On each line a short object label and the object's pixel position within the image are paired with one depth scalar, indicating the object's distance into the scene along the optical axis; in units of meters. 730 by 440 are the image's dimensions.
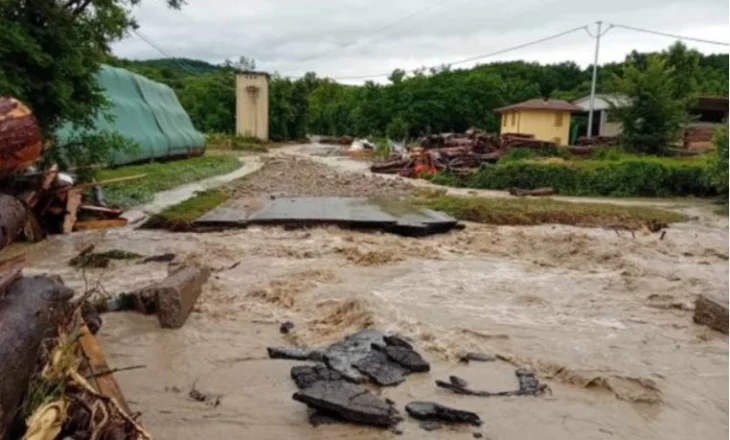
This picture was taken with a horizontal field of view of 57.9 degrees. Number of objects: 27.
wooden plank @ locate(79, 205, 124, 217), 11.65
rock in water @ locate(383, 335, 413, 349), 5.29
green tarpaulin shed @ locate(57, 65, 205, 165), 20.64
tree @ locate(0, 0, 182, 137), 9.60
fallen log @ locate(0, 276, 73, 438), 3.10
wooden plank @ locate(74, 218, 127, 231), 11.17
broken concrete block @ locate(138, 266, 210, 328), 5.88
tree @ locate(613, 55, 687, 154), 25.31
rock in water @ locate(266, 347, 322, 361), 5.11
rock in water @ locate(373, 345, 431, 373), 4.93
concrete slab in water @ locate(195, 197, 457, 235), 11.50
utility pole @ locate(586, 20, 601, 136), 32.77
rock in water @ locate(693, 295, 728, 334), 6.25
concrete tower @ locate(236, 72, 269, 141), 46.31
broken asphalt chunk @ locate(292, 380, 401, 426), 3.95
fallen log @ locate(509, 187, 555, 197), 19.41
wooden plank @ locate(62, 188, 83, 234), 10.73
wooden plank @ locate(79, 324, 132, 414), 3.64
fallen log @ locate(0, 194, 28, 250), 4.98
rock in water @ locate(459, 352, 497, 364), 5.27
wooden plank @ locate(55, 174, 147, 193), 10.55
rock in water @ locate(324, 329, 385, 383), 4.71
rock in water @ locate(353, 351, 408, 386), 4.68
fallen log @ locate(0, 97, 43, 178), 5.51
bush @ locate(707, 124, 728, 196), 16.83
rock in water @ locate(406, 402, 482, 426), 4.11
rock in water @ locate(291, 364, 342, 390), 4.56
